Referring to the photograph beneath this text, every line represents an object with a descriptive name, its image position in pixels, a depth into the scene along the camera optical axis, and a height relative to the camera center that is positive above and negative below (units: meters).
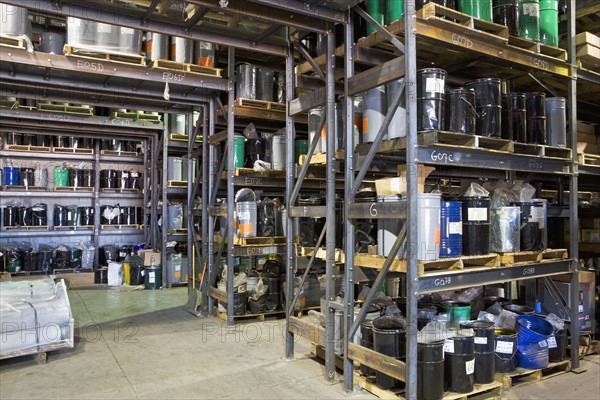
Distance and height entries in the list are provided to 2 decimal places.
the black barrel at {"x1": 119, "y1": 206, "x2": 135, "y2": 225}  11.48 -0.12
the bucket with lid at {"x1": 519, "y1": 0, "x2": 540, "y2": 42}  4.63 +1.92
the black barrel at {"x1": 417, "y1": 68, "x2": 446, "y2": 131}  3.71 +0.89
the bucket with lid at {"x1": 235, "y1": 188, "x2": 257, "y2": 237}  6.58 -0.06
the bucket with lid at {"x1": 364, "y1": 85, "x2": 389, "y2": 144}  4.16 +0.90
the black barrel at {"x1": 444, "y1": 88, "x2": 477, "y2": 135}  3.90 +0.84
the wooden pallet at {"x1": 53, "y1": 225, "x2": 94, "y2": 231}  10.88 -0.39
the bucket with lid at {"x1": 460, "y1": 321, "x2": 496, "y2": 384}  3.97 -1.23
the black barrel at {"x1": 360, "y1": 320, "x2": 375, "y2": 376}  4.16 -1.15
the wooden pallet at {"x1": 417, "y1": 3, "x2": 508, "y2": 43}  3.56 +1.59
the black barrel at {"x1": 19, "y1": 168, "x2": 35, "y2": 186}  10.39 +0.79
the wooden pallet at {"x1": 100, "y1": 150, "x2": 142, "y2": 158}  11.24 +1.43
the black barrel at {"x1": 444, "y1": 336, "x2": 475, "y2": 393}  3.77 -1.25
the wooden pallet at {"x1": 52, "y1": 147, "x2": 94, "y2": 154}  10.71 +1.43
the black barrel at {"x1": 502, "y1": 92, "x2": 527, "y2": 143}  4.53 +0.94
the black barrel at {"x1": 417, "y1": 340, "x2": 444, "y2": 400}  3.63 -1.26
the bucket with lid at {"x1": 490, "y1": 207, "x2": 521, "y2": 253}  4.29 -0.18
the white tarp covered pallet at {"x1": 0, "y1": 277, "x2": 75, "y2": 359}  4.70 -1.14
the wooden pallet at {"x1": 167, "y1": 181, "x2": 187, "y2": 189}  9.90 +0.58
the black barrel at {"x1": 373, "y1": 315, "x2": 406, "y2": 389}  3.88 -1.10
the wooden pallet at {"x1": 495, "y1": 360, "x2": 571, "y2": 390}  4.11 -1.58
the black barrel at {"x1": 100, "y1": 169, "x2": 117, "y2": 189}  11.27 +0.80
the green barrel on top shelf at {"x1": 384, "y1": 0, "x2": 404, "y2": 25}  4.15 +1.80
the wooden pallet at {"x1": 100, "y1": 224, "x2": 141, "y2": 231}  11.23 -0.39
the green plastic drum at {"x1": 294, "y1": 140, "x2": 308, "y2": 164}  6.79 +0.94
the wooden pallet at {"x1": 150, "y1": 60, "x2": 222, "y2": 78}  6.58 +2.09
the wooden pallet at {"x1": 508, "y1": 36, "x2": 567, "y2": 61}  4.42 +1.62
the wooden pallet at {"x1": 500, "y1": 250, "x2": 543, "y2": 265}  4.23 -0.44
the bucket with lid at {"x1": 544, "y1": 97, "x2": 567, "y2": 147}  4.91 +0.94
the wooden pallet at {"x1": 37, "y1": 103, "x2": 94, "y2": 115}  8.97 +2.01
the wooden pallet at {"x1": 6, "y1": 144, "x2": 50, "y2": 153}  10.27 +1.42
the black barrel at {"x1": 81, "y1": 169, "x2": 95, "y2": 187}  11.12 +0.82
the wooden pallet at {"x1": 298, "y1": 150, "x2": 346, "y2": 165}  4.43 +0.53
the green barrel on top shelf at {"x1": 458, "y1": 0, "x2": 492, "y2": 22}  4.19 +1.83
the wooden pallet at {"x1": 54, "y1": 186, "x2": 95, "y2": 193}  10.72 +0.53
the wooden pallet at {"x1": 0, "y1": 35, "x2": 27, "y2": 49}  5.79 +2.13
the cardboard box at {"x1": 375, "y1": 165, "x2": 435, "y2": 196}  3.67 +0.23
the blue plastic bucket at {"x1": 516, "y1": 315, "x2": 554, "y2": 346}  4.46 -1.18
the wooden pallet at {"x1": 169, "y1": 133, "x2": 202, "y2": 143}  10.06 +1.59
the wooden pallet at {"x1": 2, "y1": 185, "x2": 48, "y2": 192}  10.21 +0.52
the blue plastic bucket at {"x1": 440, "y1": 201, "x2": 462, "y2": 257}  3.81 -0.15
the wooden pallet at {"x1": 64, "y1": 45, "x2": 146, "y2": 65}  6.07 +2.12
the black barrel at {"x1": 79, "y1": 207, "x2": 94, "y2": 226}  11.12 -0.11
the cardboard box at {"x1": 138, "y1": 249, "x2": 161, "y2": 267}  9.88 -1.00
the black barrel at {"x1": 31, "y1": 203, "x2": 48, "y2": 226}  10.54 -0.08
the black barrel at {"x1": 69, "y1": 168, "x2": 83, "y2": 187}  10.98 +0.81
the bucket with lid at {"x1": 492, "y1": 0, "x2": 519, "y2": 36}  4.43 +1.87
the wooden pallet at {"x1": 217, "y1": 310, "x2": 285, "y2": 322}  6.84 -1.56
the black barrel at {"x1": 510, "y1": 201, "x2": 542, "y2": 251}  4.55 -0.14
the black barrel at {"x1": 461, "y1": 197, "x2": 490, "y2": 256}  4.05 -0.13
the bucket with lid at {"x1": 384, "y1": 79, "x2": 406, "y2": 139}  3.91 +0.74
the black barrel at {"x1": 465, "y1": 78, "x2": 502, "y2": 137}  4.14 +0.93
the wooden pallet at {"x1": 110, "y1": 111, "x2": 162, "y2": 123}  9.76 +2.04
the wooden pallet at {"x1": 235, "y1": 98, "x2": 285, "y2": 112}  6.81 +1.59
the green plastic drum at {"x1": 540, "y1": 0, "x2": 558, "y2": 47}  4.87 +1.99
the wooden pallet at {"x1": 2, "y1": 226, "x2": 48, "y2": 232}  10.21 -0.38
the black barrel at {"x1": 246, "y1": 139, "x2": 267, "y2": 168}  7.05 +0.91
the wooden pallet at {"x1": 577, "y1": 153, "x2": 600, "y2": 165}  5.15 +0.59
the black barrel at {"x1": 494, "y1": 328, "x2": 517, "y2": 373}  4.28 -1.30
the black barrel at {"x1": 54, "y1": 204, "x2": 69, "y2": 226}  10.91 -0.11
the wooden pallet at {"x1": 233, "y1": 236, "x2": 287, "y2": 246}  6.52 -0.42
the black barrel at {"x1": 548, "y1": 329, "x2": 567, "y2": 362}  4.70 -1.39
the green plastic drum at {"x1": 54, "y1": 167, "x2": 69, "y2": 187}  10.87 +0.82
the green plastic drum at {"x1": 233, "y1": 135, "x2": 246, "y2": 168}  6.89 +0.90
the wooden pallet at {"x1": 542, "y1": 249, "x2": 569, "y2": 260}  4.74 -0.45
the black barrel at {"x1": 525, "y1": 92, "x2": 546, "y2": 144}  4.65 +0.92
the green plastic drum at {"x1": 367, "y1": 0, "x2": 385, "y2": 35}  4.27 +1.85
